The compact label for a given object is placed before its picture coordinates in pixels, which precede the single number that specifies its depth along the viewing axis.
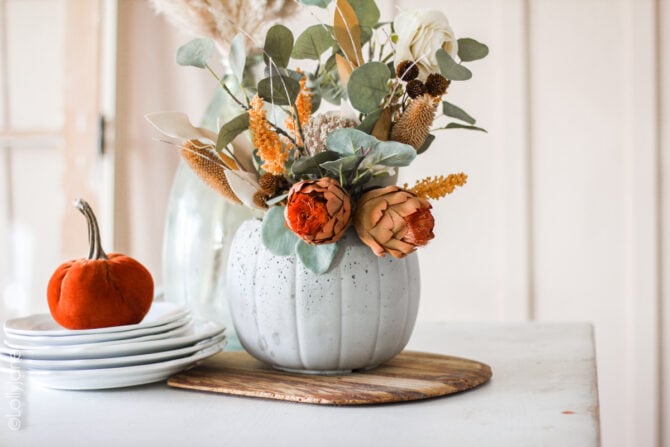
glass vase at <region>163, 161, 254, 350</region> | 0.90
